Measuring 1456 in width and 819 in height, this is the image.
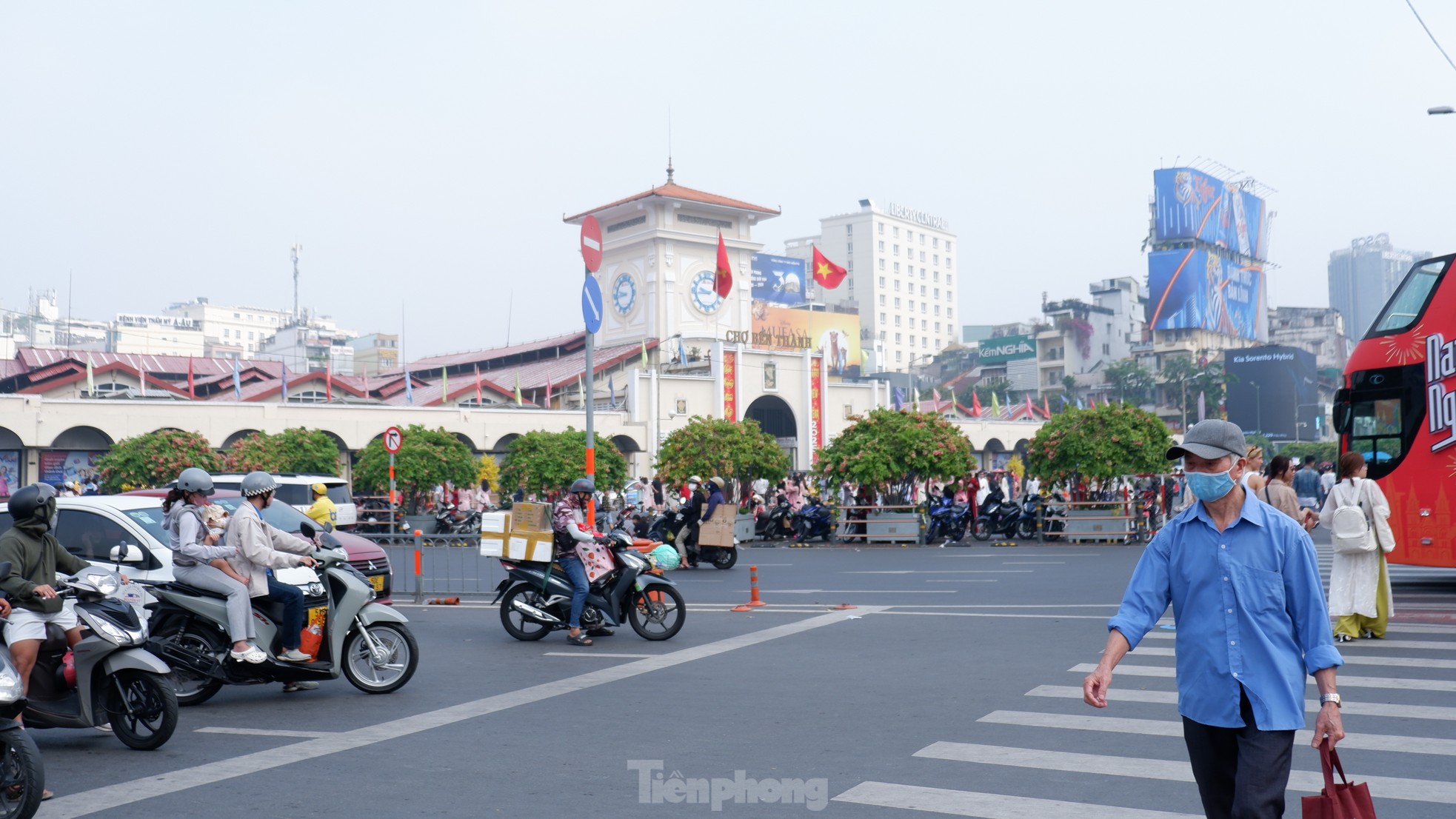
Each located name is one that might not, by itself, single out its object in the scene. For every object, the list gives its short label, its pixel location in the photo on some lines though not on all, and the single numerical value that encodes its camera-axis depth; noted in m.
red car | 12.13
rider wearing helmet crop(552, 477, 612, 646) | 11.16
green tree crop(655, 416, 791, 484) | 33.16
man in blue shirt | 3.59
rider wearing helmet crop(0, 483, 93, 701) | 6.36
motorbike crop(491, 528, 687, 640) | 11.34
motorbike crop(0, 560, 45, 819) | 5.25
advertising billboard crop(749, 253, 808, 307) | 98.75
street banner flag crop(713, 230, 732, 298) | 52.75
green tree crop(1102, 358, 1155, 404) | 91.38
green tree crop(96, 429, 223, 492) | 32.66
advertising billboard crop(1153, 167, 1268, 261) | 87.69
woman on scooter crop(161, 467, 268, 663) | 8.03
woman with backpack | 10.38
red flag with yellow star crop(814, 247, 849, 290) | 52.78
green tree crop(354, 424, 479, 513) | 33.22
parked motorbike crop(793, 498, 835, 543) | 28.00
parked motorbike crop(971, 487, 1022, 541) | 26.81
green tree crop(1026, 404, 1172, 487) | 25.48
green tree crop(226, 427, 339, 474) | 34.06
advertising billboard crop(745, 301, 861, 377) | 80.19
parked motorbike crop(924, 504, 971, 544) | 27.03
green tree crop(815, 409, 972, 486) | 26.55
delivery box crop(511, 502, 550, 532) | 11.49
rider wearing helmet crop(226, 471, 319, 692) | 8.14
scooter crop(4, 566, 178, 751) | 6.71
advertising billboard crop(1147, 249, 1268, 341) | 89.81
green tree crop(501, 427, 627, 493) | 35.44
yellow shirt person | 15.41
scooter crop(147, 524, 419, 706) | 8.13
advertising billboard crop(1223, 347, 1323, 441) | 79.06
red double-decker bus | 14.08
